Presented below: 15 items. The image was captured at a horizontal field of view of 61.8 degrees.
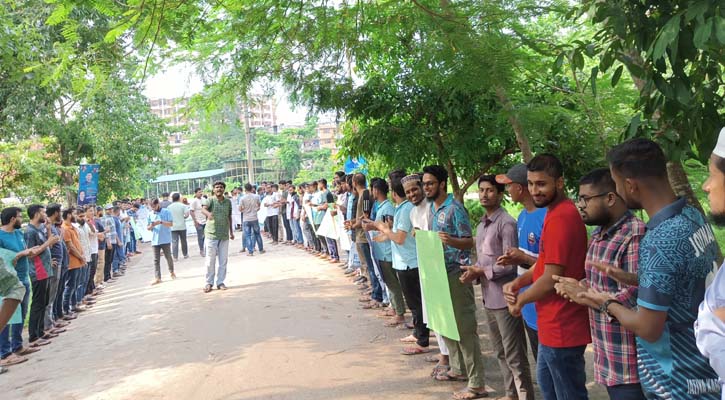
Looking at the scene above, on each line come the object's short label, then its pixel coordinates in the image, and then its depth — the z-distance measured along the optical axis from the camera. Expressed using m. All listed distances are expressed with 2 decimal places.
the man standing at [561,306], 3.19
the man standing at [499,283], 4.29
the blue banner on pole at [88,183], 17.64
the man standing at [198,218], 17.25
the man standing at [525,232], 3.83
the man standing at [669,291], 2.28
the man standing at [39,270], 8.10
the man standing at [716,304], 1.63
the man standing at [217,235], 10.98
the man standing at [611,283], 2.70
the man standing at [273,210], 18.86
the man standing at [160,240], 12.75
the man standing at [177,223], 16.06
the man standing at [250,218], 16.09
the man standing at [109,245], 14.23
